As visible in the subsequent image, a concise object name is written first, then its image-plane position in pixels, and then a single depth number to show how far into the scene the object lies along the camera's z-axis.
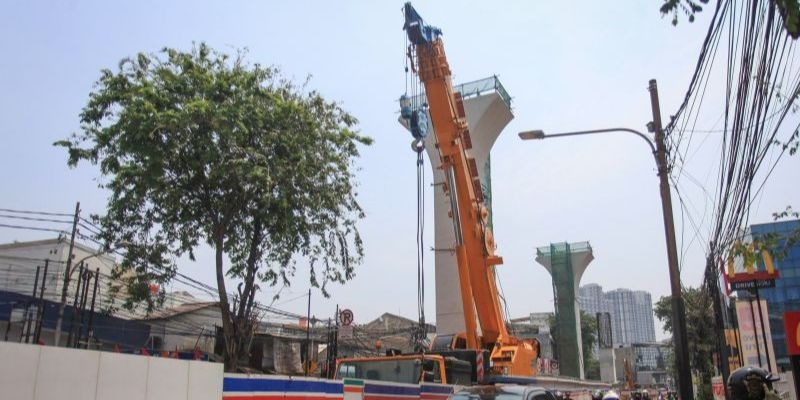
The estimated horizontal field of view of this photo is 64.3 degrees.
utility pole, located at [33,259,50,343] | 17.39
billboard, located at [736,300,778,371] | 20.47
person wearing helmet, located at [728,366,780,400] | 6.36
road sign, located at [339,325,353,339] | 29.37
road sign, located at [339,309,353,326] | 29.56
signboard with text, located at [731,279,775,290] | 20.66
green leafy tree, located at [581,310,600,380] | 78.61
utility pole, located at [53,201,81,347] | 17.48
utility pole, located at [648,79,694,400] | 11.41
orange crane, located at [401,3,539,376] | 18.14
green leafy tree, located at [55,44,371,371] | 18.58
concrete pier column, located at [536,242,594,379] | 55.97
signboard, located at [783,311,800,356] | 10.29
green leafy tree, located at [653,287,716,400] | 41.53
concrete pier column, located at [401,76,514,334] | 38.81
